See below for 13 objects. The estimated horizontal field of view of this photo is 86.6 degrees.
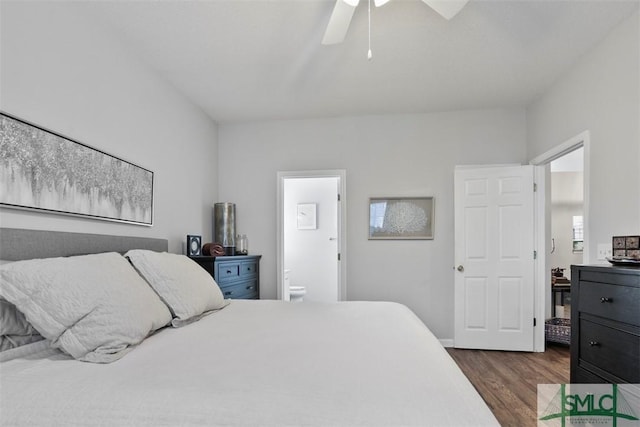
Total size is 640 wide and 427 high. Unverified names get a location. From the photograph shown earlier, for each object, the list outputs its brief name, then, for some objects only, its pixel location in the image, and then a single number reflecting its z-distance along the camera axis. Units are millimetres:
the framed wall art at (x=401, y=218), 3854
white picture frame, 5562
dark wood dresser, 1599
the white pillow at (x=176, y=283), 1713
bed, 857
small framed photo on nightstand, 3120
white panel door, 3551
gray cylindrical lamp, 3816
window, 5478
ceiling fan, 1774
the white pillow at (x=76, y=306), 1198
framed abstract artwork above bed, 1566
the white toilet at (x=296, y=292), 5129
